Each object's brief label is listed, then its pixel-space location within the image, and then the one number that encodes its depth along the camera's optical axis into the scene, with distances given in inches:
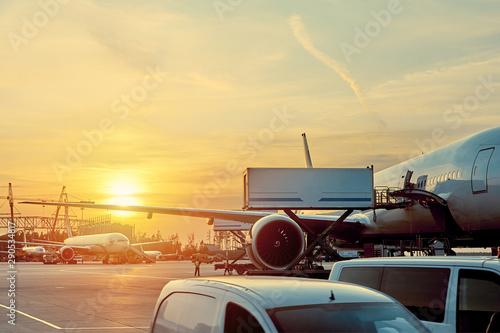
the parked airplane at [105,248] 3412.9
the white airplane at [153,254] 4433.1
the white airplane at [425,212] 758.5
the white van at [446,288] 239.6
